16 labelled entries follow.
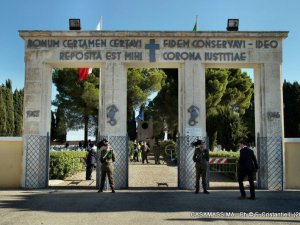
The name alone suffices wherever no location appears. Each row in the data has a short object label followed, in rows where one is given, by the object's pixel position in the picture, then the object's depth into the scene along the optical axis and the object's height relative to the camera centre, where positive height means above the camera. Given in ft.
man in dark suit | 35.86 -2.70
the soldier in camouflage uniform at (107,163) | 40.49 -2.70
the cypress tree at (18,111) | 145.69 +9.76
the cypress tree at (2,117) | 129.18 +6.55
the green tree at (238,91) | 119.75 +14.35
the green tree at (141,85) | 116.07 +15.95
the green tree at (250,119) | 141.90 +6.82
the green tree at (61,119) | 125.70 +5.95
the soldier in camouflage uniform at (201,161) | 40.37 -2.48
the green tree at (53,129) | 189.11 +3.70
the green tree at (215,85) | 109.19 +14.45
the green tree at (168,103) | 114.52 +10.71
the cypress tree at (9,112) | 135.70 +8.70
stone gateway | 44.68 +8.19
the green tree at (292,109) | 136.67 +9.96
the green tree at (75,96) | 113.95 +12.22
